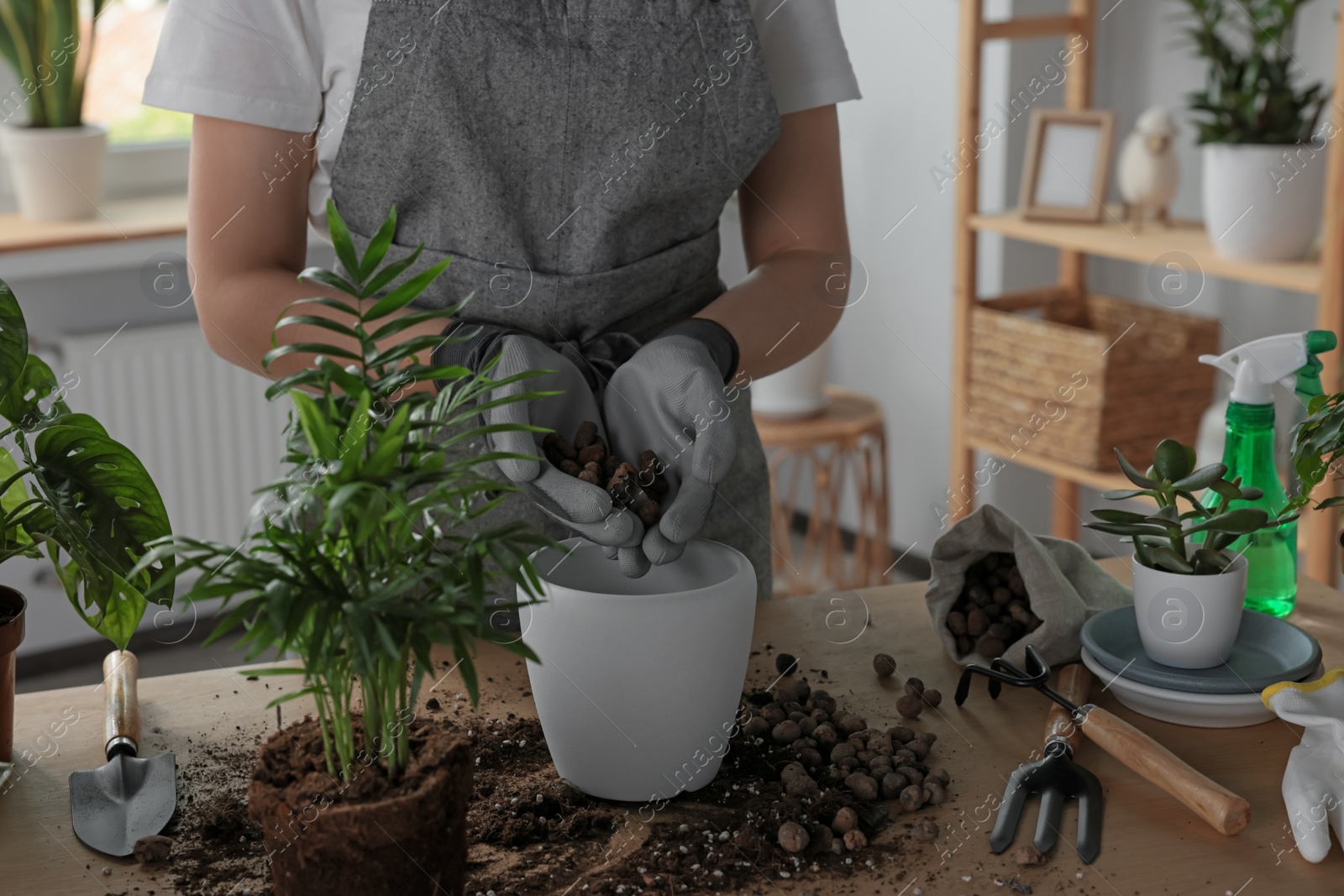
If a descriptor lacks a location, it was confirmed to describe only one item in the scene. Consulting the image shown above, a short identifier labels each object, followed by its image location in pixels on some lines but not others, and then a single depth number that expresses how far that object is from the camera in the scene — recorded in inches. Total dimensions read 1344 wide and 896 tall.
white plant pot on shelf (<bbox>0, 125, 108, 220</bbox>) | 103.6
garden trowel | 32.1
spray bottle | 41.3
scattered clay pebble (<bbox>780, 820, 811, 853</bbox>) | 30.8
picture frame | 96.3
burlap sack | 39.9
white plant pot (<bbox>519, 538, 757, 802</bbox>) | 32.6
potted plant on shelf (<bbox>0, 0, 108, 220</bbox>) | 100.2
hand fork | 31.2
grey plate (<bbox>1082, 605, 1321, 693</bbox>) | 36.8
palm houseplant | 25.5
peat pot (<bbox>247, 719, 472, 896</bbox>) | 26.9
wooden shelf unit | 77.4
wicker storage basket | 91.4
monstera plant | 34.9
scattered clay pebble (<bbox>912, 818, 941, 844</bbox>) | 31.5
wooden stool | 105.3
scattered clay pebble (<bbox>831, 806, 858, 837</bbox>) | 31.7
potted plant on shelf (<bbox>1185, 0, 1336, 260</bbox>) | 80.4
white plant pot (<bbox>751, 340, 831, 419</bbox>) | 104.4
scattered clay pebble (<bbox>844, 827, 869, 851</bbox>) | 31.2
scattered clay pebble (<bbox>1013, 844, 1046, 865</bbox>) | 30.2
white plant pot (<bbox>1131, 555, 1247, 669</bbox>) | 37.0
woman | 43.7
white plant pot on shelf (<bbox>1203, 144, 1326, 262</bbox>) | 80.1
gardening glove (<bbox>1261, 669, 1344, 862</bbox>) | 30.8
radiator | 106.7
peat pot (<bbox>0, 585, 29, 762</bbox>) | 35.3
